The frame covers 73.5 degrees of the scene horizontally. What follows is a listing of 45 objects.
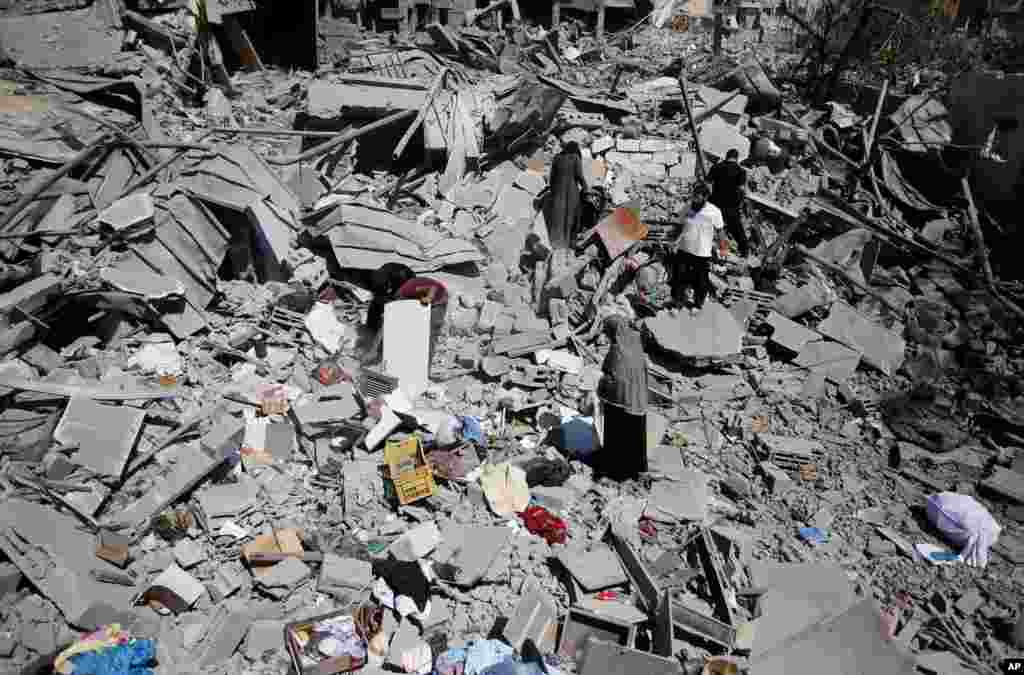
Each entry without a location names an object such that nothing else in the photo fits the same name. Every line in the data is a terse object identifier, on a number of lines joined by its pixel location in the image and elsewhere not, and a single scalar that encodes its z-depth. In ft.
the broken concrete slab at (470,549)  16.01
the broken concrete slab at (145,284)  21.88
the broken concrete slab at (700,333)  24.20
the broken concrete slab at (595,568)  15.94
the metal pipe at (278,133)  30.89
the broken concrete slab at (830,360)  24.44
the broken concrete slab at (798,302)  26.63
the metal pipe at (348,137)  30.27
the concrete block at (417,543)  15.85
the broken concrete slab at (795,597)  15.56
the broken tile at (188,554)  16.40
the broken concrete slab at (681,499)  18.26
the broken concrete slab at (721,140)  34.09
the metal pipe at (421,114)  30.45
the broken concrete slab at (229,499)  17.49
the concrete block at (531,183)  30.99
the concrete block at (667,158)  33.14
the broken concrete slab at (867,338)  25.44
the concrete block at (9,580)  14.94
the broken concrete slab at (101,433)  17.99
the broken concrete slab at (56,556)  15.14
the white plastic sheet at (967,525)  18.15
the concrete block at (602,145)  33.22
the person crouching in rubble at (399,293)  22.47
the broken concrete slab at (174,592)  15.44
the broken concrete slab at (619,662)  13.93
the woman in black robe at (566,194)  27.94
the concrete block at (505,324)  24.58
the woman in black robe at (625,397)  17.69
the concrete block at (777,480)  19.60
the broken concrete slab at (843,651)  14.78
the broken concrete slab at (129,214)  22.79
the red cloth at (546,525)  17.20
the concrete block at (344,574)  15.83
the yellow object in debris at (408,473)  17.58
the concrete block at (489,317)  24.71
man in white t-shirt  24.98
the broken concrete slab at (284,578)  15.90
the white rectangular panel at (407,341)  21.68
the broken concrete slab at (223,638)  14.53
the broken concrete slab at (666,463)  19.48
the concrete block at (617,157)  33.09
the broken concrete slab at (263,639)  14.69
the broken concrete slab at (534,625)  14.60
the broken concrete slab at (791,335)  25.25
